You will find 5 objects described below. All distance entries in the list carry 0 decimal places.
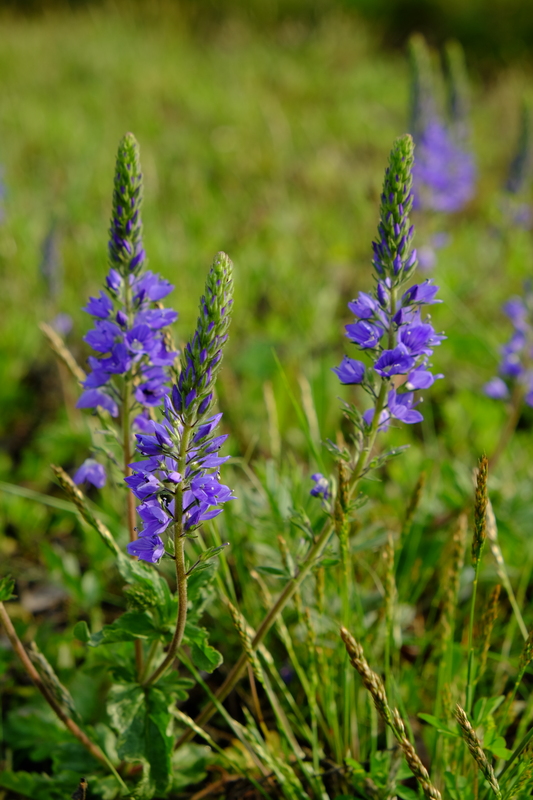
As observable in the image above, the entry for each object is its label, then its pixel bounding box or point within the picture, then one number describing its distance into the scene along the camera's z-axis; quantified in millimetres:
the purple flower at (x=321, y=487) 633
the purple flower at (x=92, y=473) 650
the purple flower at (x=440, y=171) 1163
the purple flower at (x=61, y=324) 978
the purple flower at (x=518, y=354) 783
